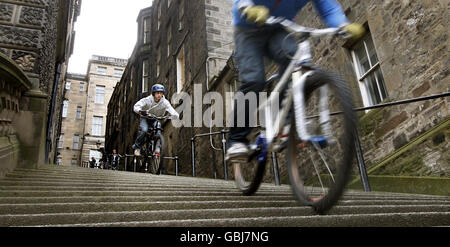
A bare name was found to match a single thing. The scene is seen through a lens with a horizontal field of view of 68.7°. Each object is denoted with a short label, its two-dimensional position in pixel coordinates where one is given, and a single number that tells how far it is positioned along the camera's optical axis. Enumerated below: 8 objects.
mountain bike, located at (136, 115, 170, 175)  7.62
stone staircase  1.82
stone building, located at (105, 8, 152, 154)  24.95
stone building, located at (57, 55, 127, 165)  44.41
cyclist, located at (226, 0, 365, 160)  2.51
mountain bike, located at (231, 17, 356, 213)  1.80
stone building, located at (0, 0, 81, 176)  3.94
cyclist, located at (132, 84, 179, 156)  7.69
